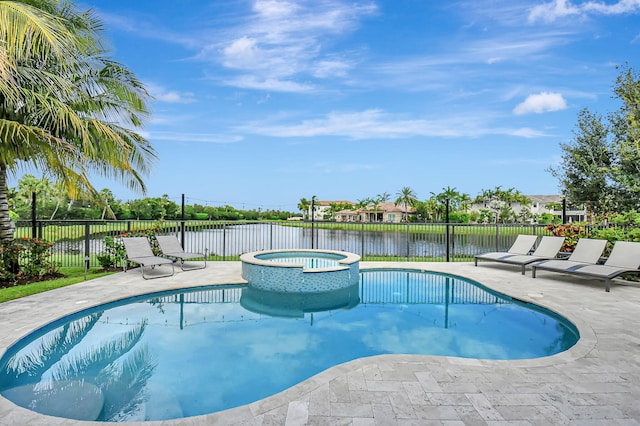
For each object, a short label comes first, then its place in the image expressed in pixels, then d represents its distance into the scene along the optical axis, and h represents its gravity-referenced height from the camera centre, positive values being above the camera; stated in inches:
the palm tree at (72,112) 259.1 +80.3
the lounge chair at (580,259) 301.5 -39.4
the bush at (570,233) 374.0 -20.0
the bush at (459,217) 2301.7 -24.8
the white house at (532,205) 2726.4 +67.3
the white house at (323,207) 3057.6 +47.0
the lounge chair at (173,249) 350.0 -37.8
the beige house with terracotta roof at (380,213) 2775.6 -2.5
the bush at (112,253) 350.3 -41.3
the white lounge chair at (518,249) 368.9 -37.1
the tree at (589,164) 654.5 +95.3
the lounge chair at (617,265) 269.6 -40.6
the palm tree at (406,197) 2982.3 +132.1
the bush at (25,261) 289.1 -42.2
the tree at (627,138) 525.3 +121.8
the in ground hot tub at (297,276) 281.7 -51.4
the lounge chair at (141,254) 318.3 -40.0
